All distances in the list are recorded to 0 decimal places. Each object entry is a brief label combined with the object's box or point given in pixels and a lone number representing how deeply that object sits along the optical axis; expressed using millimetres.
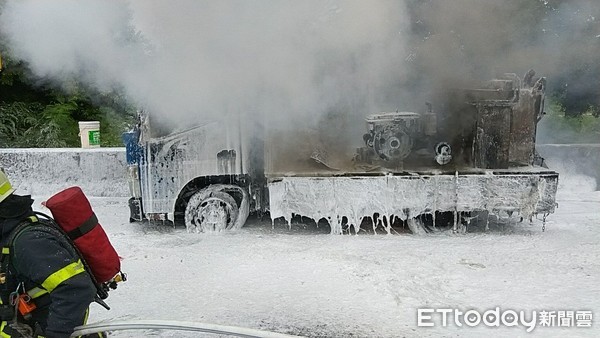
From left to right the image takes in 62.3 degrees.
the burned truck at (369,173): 6602
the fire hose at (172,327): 2637
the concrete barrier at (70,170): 9367
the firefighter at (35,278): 2385
